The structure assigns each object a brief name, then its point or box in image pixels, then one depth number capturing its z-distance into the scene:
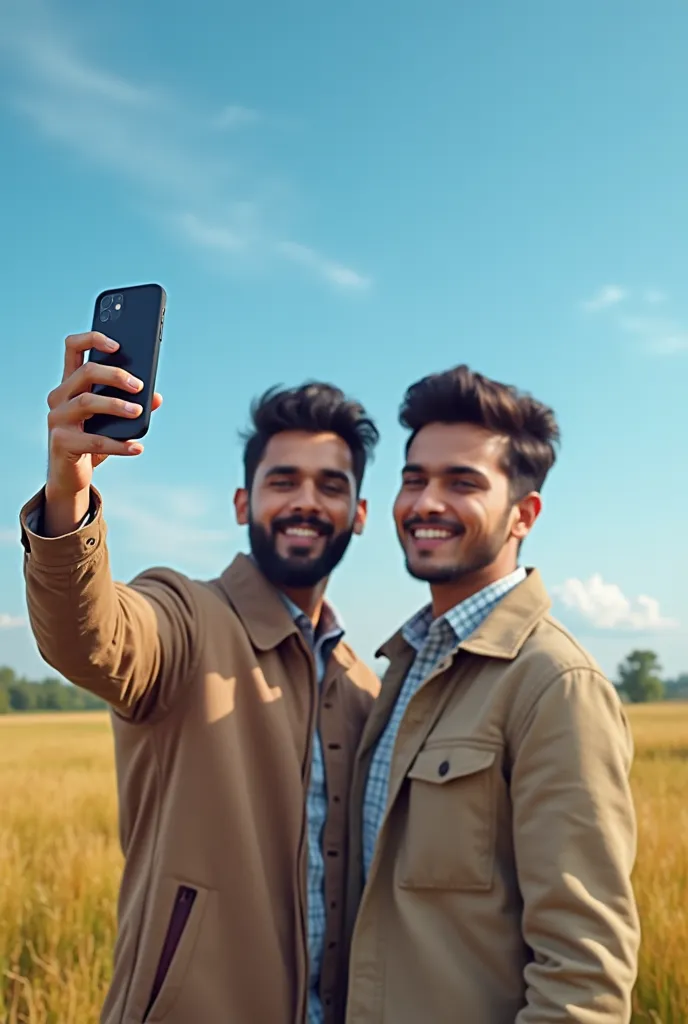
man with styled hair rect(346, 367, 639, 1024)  2.38
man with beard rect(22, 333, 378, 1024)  2.59
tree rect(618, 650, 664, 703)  57.91
